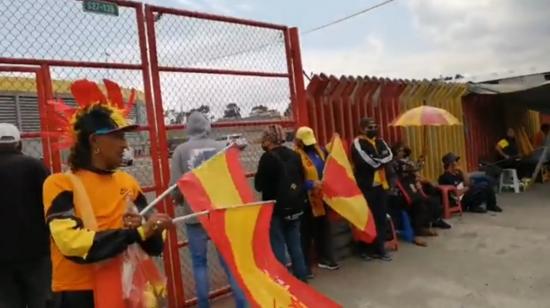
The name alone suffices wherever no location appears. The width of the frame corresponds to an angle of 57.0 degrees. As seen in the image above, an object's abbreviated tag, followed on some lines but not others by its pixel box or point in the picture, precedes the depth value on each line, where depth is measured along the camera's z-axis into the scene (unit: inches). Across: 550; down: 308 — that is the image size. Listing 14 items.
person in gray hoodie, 168.7
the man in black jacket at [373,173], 239.5
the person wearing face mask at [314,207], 220.8
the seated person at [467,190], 337.4
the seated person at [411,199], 282.2
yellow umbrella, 305.5
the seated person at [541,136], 483.6
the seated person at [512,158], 438.0
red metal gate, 152.3
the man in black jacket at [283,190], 196.7
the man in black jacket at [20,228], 137.6
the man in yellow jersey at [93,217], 85.9
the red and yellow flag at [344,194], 218.8
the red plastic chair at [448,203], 330.0
